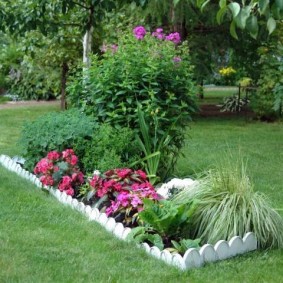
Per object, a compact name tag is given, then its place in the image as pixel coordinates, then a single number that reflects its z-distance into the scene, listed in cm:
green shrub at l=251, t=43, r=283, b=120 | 1309
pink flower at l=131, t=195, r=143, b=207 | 459
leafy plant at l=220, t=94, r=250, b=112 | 1609
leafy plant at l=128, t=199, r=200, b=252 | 417
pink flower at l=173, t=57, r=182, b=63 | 661
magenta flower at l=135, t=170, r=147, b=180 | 551
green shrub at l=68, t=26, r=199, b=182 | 636
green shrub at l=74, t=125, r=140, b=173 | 585
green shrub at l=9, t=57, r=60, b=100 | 1500
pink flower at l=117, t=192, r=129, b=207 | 467
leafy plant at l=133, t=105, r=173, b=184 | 602
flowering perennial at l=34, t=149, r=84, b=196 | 566
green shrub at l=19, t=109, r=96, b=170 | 621
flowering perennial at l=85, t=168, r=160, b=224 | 466
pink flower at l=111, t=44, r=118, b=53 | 677
